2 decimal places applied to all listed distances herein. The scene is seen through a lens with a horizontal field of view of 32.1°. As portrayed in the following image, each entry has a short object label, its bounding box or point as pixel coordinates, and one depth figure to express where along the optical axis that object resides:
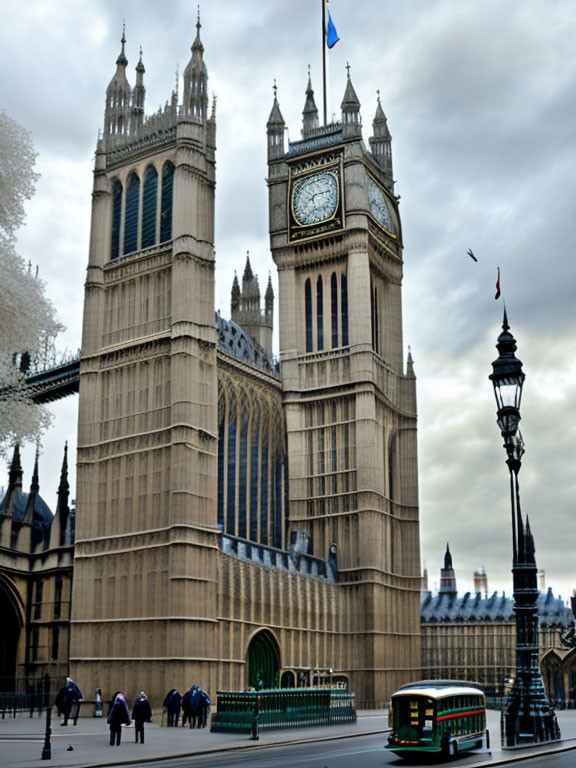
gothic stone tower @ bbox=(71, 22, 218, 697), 50.56
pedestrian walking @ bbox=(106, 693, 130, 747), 28.64
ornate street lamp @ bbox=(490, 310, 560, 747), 23.47
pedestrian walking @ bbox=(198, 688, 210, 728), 37.03
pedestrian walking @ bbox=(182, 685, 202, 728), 36.62
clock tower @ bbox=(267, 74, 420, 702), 64.06
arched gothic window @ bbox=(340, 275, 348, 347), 69.31
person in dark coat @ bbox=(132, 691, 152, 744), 30.42
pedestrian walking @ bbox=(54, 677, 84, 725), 38.56
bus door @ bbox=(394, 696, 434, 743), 23.61
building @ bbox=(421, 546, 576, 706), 108.81
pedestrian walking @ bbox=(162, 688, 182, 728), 38.62
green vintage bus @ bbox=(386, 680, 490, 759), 23.59
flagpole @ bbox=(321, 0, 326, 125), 72.44
